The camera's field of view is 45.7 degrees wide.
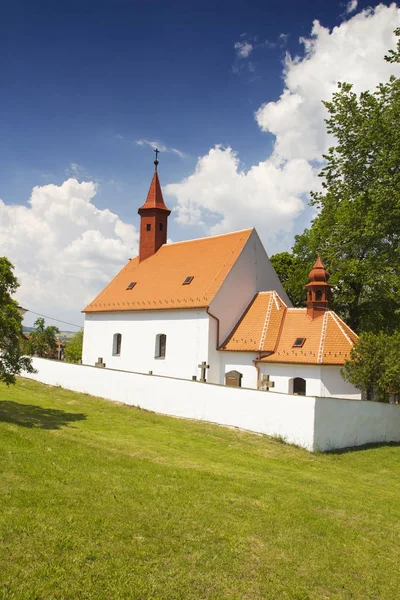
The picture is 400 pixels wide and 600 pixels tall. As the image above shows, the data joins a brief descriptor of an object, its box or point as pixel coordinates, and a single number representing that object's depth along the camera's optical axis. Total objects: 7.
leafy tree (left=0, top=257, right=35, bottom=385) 13.98
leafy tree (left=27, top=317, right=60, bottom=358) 58.58
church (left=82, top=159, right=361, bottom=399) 21.03
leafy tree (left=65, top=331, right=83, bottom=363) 55.68
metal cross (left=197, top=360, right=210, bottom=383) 22.61
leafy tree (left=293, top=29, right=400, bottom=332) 21.62
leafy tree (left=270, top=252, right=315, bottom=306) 30.05
